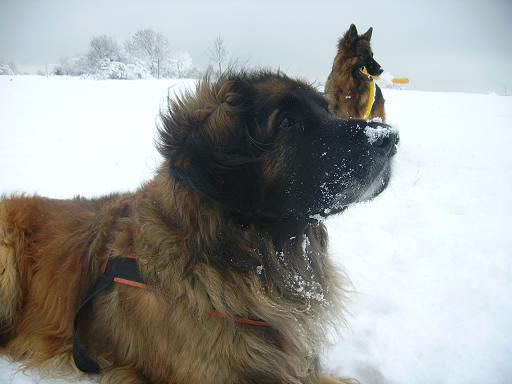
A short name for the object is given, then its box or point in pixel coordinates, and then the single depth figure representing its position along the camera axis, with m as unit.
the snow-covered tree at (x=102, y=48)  60.81
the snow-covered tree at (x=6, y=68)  53.75
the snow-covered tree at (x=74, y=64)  59.67
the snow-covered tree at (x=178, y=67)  59.12
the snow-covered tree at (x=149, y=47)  61.97
